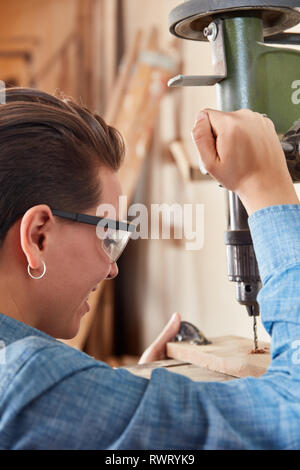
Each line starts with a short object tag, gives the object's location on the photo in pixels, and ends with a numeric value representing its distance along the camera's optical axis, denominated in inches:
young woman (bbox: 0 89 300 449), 24.8
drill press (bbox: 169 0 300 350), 34.4
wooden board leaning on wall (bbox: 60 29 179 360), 107.4
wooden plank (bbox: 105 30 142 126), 113.3
